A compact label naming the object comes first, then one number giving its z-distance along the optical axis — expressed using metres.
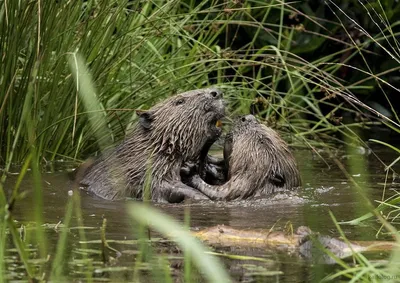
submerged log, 8.50
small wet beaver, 12.75
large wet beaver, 12.80
